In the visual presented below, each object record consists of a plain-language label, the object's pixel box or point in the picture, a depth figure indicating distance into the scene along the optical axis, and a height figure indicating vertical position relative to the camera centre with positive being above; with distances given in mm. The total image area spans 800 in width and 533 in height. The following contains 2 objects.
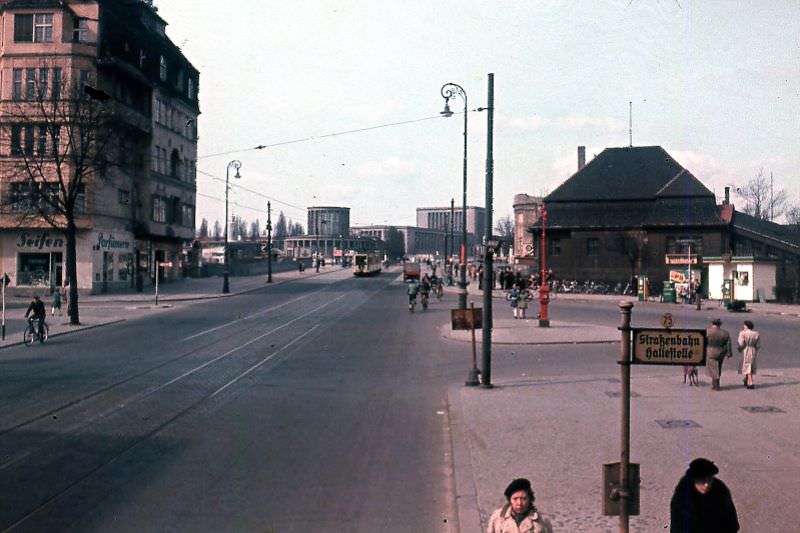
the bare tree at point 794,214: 100188 +7516
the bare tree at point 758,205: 87562 +8004
